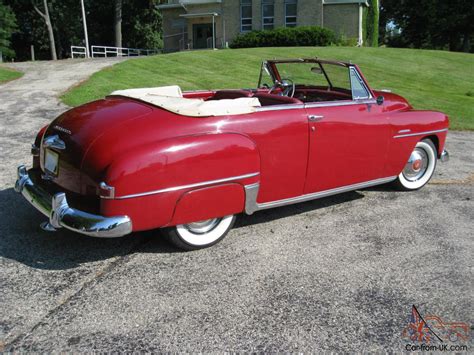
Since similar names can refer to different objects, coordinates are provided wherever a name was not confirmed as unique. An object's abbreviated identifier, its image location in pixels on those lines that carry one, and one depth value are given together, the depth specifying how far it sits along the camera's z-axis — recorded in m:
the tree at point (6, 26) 35.88
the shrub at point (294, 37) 23.52
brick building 27.39
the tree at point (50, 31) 35.84
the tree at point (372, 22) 28.39
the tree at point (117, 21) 35.27
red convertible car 3.04
